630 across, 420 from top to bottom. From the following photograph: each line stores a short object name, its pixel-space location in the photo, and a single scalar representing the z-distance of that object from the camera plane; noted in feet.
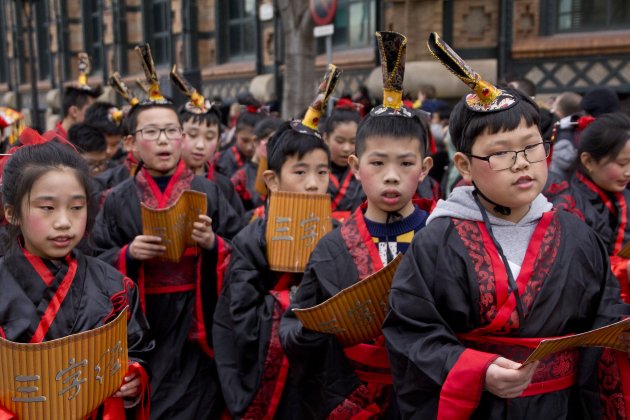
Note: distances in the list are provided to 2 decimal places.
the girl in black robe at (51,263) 8.10
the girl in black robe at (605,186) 11.72
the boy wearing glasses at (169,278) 12.76
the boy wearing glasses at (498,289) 7.20
